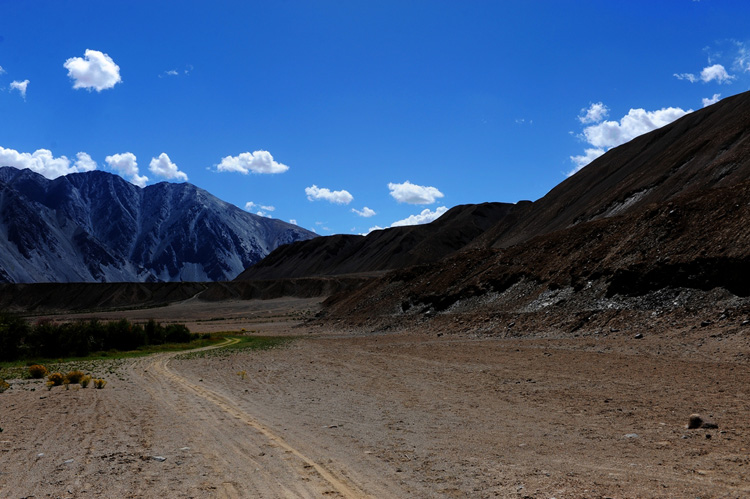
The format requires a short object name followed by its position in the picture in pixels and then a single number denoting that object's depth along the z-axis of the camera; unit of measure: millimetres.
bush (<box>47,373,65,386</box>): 18578
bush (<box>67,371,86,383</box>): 18969
